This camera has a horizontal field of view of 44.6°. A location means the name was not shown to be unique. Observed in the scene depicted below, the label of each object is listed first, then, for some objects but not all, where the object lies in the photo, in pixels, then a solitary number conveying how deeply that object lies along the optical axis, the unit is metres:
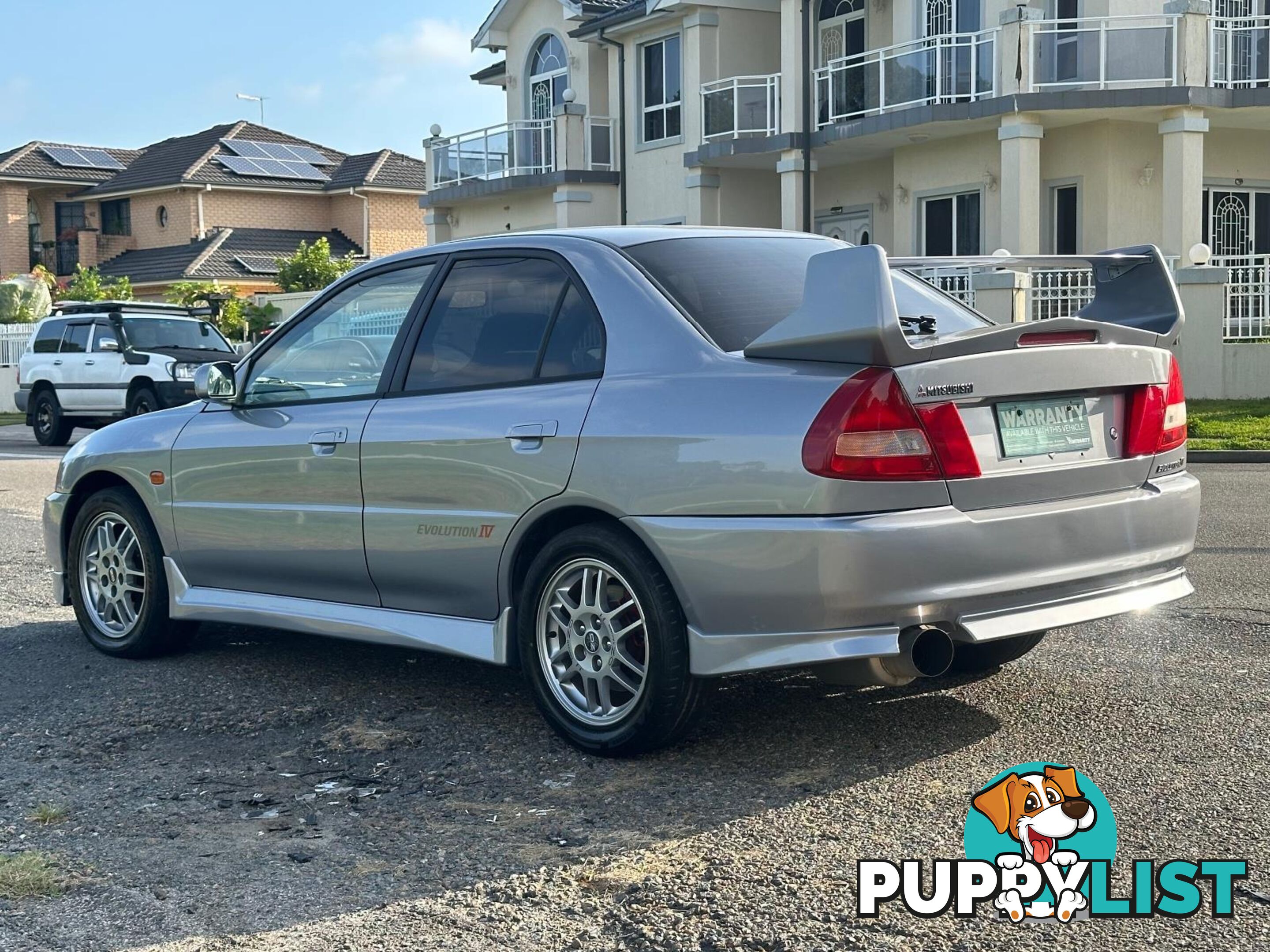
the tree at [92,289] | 46.62
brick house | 52.78
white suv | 21.66
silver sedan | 4.34
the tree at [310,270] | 44.94
